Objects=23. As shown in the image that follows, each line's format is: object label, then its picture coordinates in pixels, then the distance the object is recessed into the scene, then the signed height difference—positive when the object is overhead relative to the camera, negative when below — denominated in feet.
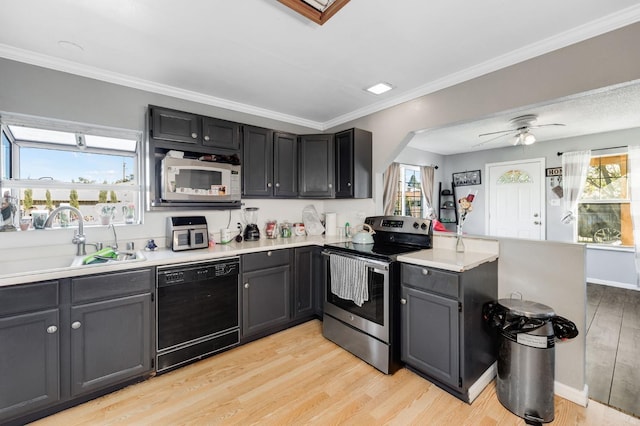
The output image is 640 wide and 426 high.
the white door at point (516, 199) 16.76 +0.79
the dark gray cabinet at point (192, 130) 7.93 +2.62
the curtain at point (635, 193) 13.39 +0.88
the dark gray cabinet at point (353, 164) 10.21 +1.85
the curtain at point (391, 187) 16.52 +1.51
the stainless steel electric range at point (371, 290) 7.09 -2.27
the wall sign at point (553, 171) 15.96 +2.36
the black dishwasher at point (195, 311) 6.93 -2.75
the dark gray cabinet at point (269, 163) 9.89 +1.87
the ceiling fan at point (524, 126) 11.91 +4.12
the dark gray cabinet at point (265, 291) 8.39 -2.64
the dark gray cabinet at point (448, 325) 6.04 -2.74
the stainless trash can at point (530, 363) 5.59 -3.26
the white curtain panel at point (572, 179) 15.16 +1.82
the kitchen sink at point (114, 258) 6.44 -1.21
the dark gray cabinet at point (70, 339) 5.24 -2.76
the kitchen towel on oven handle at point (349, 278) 7.57 -2.00
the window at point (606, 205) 14.33 +0.30
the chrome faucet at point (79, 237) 7.02 -0.67
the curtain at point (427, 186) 18.97 +1.80
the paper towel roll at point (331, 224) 11.73 -0.56
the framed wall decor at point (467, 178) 19.26 +2.42
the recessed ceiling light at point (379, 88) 8.57 +4.04
